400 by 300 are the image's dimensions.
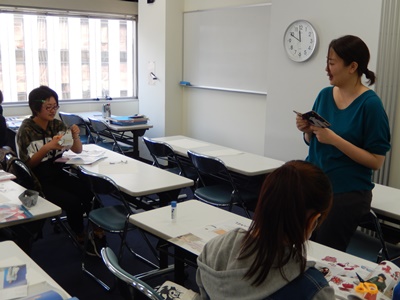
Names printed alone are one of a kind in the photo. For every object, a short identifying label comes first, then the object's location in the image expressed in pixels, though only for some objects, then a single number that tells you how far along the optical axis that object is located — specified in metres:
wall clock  4.04
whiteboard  5.06
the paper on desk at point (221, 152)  3.98
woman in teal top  2.13
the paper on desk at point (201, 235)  1.97
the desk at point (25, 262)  1.69
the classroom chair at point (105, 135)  5.50
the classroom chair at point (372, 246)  2.48
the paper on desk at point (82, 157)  3.54
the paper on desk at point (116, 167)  3.35
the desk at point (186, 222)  1.93
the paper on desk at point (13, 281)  1.60
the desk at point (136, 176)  2.93
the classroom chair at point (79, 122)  5.84
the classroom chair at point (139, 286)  1.47
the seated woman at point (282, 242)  1.15
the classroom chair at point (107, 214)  2.92
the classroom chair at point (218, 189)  3.52
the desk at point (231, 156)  3.50
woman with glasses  3.38
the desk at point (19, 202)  2.38
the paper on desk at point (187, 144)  4.30
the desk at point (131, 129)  5.52
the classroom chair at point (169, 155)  4.09
